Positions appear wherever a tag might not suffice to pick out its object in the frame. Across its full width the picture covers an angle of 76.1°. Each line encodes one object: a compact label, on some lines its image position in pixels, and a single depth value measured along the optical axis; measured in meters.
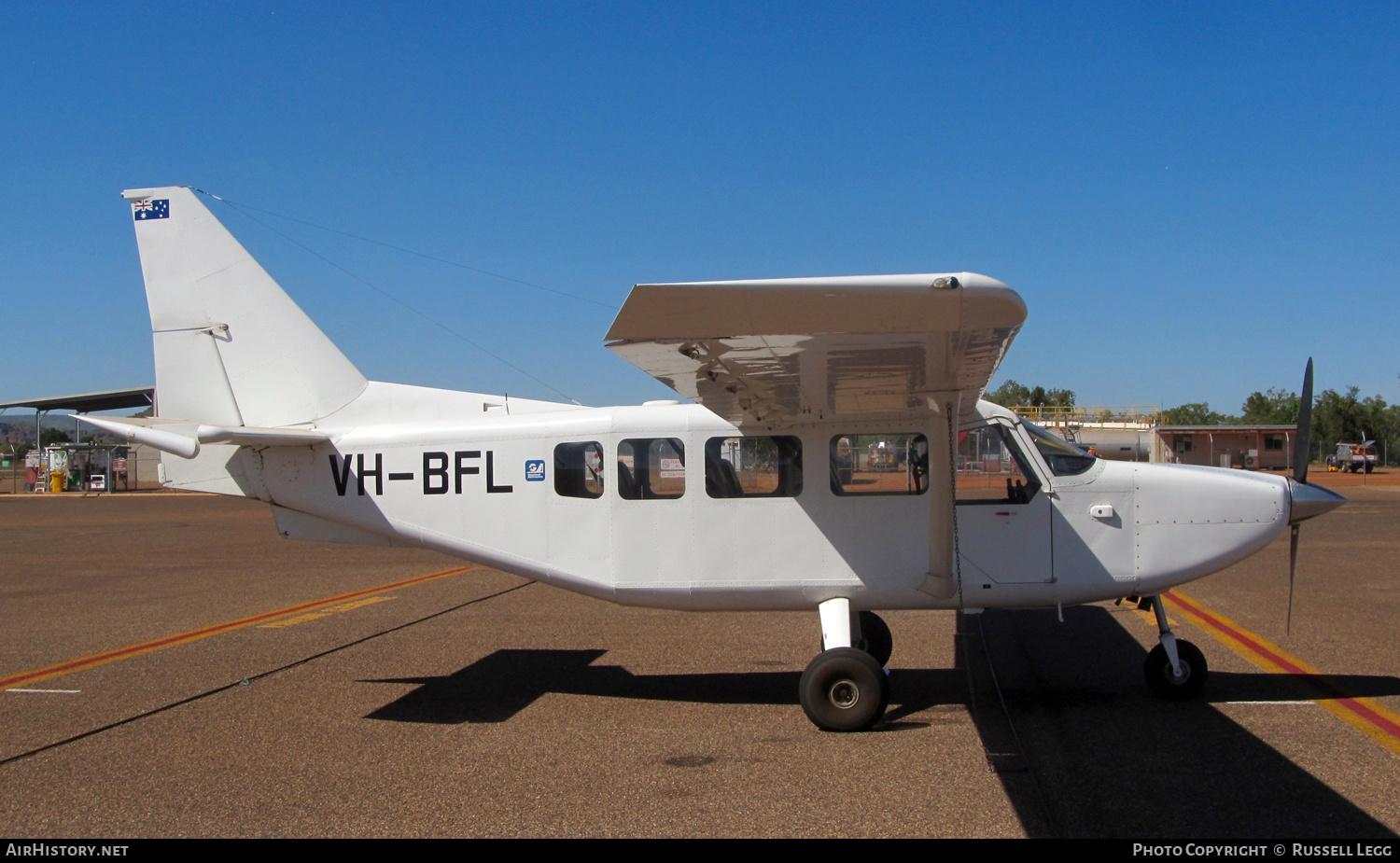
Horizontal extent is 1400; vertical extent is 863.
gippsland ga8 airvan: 6.58
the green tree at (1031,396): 98.44
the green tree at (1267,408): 82.41
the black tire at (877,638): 7.81
